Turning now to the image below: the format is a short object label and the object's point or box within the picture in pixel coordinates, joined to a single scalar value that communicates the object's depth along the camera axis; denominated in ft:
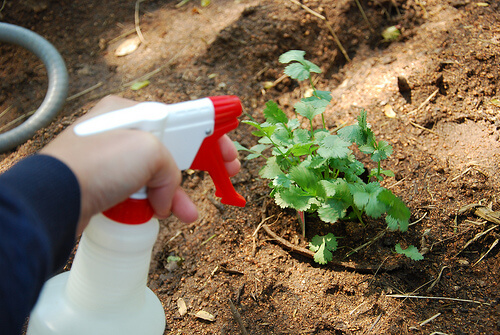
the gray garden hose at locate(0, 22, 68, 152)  2.15
